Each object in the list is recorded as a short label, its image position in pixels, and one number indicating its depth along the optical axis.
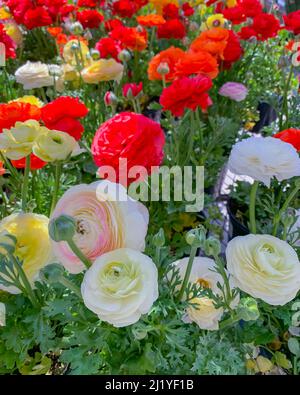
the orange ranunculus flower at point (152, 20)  1.36
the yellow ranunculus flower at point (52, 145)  0.56
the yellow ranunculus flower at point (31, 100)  0.70
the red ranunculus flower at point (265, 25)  1.20
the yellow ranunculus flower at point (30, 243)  0.53
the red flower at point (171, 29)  1.36
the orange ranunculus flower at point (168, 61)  0.99
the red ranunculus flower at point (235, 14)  1.29
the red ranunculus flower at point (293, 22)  1.09
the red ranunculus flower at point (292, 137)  0.68
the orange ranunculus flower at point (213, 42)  1.03
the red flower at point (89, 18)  1.38
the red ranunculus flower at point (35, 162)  0.67
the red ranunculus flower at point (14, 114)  0.64
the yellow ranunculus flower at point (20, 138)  0.57
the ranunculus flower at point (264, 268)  0.48
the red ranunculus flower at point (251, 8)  1.28
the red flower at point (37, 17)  1.37
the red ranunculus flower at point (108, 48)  1.17
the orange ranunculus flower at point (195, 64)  0.87
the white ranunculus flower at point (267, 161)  0.53
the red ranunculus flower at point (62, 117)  0.66
